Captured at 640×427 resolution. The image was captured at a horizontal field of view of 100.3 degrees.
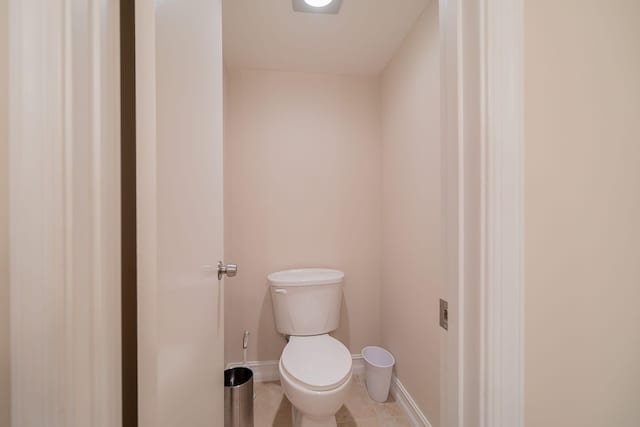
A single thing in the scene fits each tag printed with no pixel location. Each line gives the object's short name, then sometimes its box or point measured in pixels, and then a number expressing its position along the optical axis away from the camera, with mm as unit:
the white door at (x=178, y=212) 439
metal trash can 1226
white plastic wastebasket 1636
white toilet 1158
